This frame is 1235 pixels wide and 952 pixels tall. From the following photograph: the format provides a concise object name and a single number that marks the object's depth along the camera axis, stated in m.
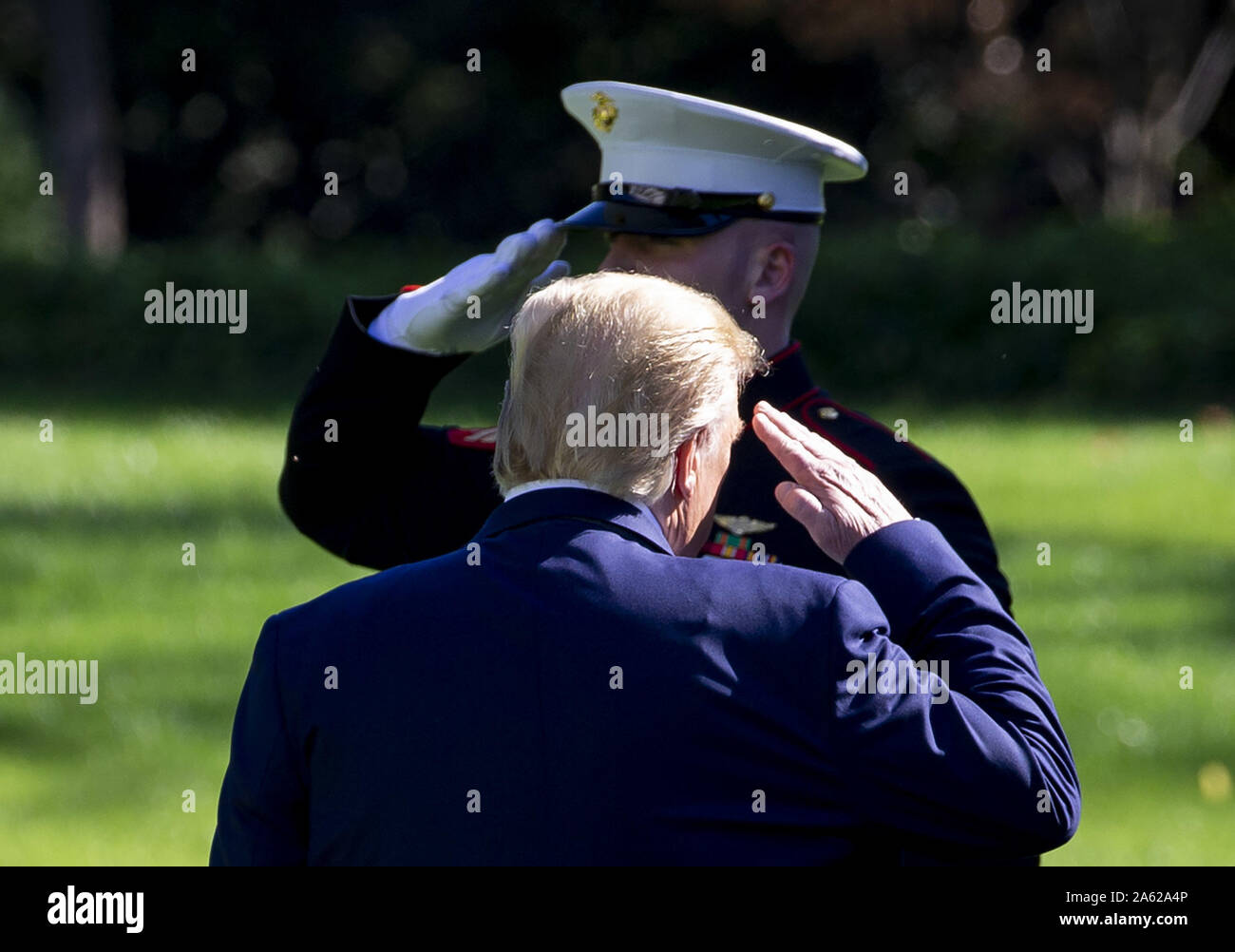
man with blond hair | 4.00
